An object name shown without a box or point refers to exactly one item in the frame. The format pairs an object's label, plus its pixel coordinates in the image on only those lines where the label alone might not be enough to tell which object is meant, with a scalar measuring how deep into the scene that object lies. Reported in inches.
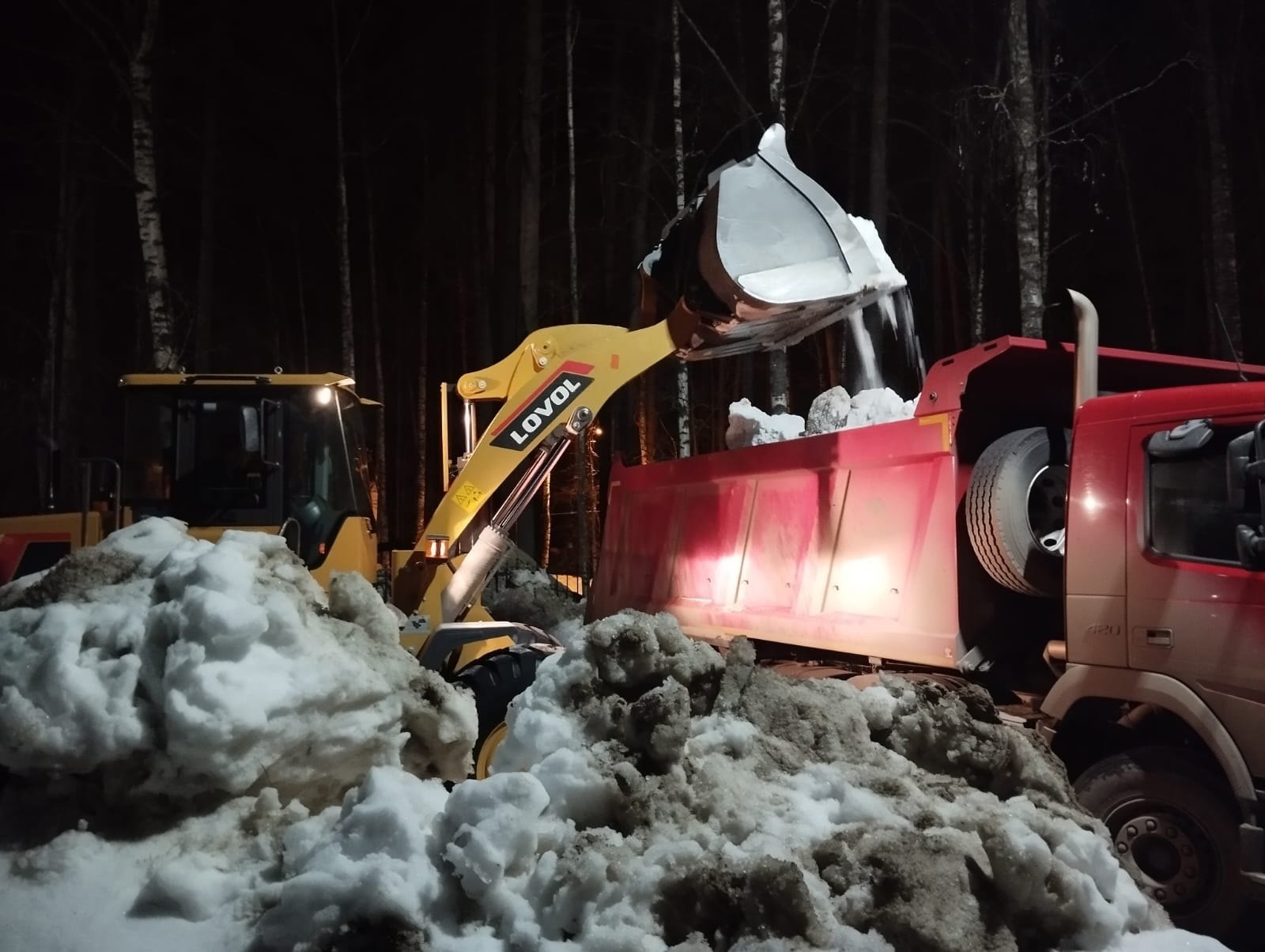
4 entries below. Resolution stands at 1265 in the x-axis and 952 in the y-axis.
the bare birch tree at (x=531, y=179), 633.6
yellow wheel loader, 238.7
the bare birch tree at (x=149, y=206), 523.8
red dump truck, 171.0
